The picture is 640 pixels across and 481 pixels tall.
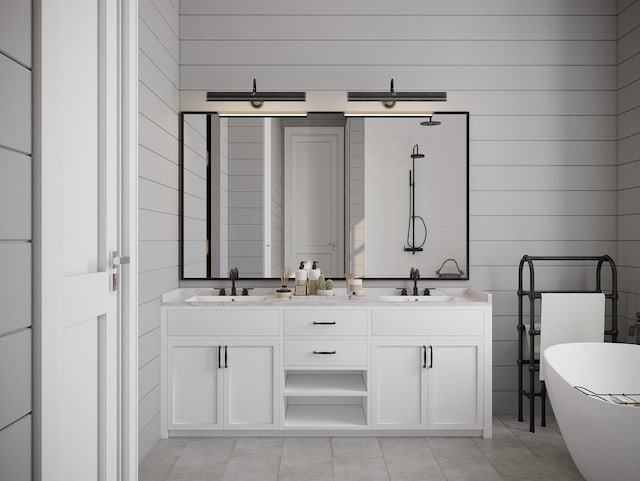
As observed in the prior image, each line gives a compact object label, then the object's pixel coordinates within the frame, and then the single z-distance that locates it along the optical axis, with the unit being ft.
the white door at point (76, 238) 4.44
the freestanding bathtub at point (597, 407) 7.06
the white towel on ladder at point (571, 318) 10.69
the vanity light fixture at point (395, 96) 11.13
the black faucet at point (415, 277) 11.64
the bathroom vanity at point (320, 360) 10.23
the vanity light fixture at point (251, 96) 11.31
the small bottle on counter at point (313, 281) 11.51
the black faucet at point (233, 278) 11.56
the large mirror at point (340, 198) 11.85
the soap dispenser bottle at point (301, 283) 11.35
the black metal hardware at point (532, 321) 10.85
